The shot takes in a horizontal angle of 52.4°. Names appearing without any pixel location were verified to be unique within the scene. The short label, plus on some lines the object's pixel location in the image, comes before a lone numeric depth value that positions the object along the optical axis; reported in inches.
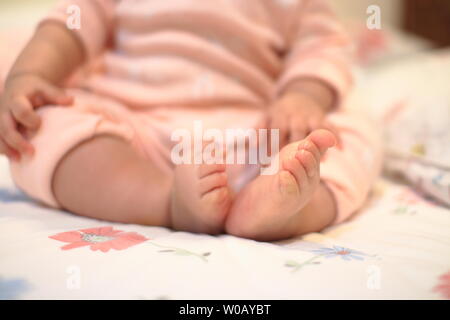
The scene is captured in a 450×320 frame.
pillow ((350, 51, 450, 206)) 29.8
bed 16.1
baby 21.4
